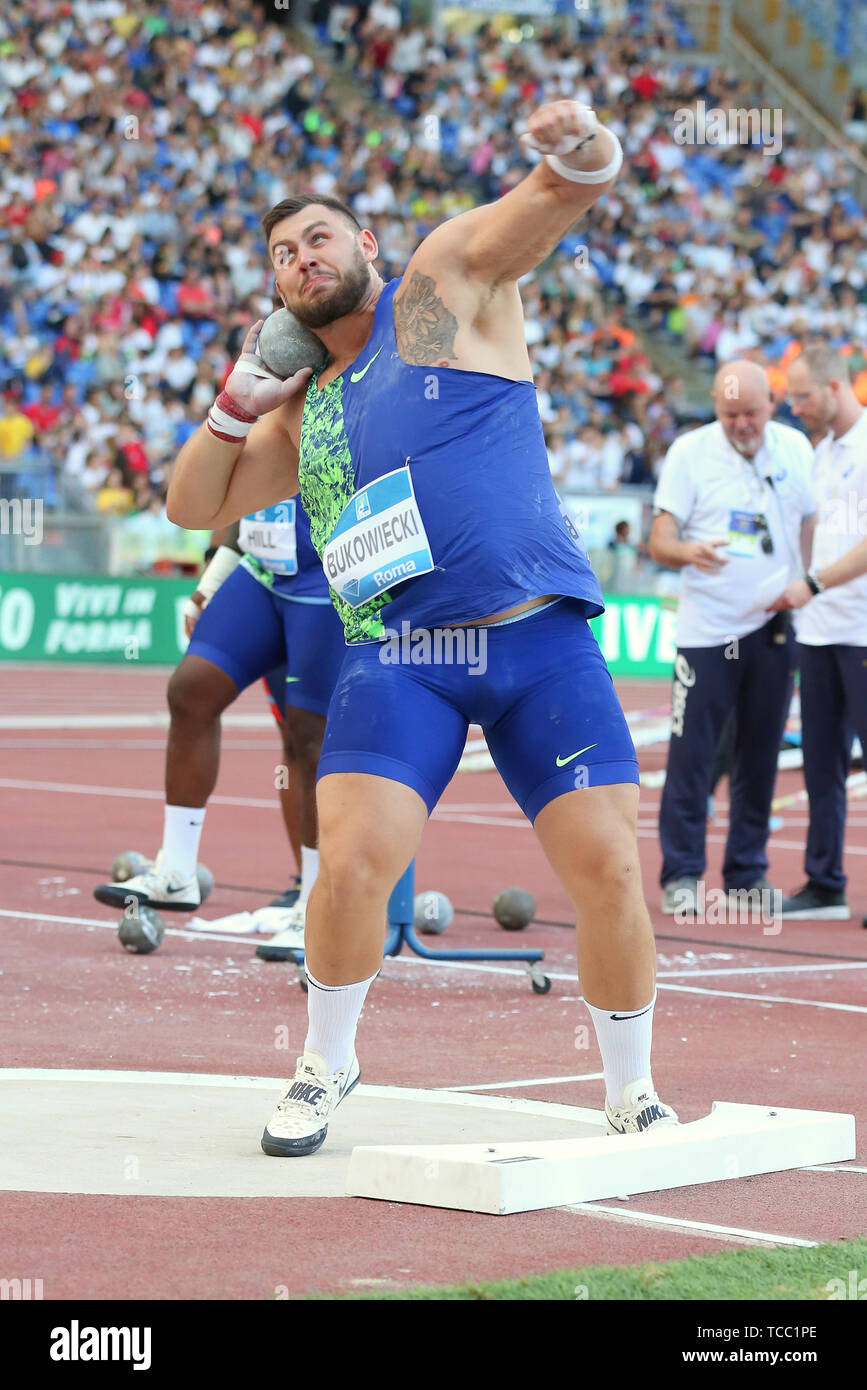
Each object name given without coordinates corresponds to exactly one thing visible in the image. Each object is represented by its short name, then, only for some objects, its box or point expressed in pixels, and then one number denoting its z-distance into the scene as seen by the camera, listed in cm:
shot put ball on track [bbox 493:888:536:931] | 1650
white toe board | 834
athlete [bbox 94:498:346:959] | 1506
